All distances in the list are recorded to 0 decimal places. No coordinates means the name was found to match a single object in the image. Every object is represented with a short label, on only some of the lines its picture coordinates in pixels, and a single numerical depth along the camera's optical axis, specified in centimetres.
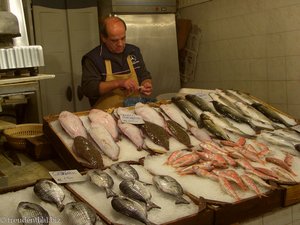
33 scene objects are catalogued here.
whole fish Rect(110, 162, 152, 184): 174
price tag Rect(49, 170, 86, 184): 170
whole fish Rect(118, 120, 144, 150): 213
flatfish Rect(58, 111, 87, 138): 215
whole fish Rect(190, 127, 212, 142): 229
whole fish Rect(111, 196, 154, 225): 139
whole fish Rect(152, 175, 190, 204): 158
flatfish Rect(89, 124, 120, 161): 201
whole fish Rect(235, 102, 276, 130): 260
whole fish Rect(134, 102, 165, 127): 235
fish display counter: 168
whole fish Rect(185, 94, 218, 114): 265
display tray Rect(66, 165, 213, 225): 141
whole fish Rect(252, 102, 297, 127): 263
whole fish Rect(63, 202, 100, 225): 134
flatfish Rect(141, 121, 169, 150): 215
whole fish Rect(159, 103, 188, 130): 242
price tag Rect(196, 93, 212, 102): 282
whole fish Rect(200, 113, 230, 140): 232
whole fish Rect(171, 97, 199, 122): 253
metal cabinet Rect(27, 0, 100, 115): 455
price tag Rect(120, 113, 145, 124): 226
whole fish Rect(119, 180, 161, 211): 151
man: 336
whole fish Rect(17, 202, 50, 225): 133
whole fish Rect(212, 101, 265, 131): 253
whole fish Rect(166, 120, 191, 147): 223
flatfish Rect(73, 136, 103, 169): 191
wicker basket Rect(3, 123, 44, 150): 253
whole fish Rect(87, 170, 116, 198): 161
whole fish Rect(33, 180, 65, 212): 151
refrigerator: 483
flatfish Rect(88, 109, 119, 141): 219
